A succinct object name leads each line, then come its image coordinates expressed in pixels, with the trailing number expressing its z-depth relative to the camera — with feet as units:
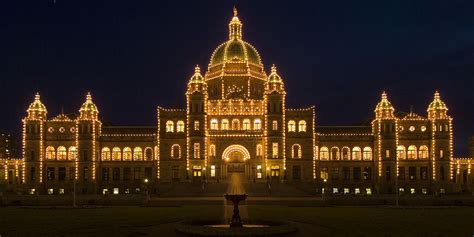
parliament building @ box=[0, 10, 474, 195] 364.38
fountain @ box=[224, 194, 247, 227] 155.43
